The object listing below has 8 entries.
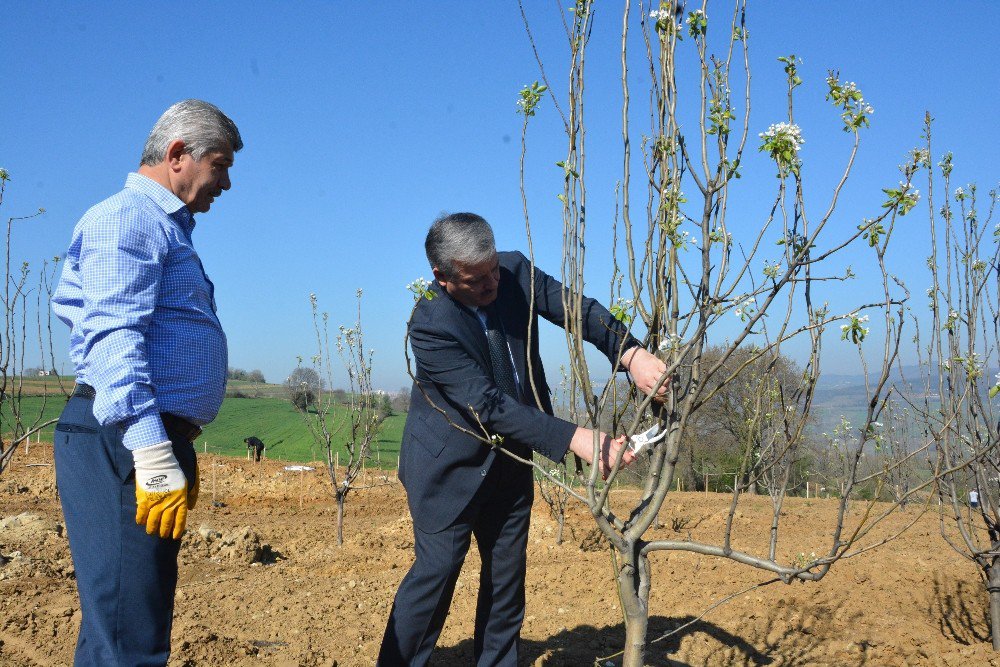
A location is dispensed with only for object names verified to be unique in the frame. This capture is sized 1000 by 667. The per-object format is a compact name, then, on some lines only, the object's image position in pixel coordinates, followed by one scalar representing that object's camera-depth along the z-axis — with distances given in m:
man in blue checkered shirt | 2.06
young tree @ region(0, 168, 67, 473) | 5.80
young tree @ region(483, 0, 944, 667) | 2.10
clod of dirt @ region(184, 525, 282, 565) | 6.57
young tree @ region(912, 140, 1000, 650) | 4.12
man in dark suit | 2.85
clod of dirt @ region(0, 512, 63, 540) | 7.05
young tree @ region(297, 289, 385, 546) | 7.66
